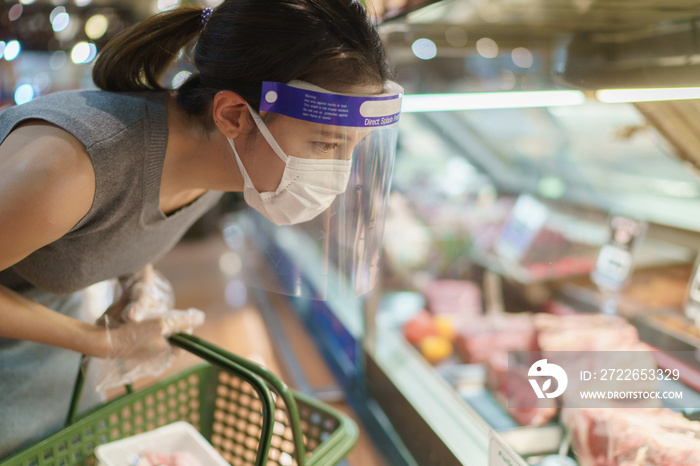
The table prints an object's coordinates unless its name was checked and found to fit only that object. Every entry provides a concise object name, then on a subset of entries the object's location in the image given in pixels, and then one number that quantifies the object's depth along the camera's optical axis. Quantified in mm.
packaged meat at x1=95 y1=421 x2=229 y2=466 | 1233
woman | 964
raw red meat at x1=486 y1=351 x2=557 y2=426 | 1480
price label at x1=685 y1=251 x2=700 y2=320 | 1574
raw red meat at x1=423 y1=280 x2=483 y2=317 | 2400
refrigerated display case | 1220
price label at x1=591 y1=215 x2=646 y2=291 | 1923
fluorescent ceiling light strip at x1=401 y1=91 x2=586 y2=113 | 1467
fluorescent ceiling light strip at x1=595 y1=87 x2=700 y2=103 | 1044
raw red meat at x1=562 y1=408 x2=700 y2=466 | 1072
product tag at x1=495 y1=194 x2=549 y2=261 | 2482
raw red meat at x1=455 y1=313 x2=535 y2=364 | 1969
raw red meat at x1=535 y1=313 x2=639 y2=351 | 1563
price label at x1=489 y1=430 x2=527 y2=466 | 1069
